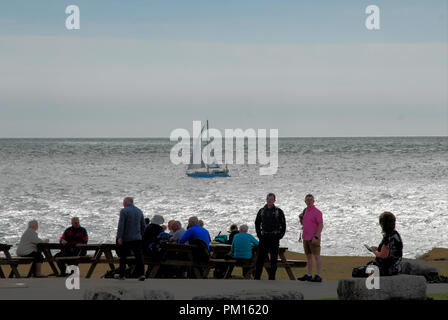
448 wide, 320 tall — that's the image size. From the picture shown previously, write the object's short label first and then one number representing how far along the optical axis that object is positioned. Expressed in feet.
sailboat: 334.03
